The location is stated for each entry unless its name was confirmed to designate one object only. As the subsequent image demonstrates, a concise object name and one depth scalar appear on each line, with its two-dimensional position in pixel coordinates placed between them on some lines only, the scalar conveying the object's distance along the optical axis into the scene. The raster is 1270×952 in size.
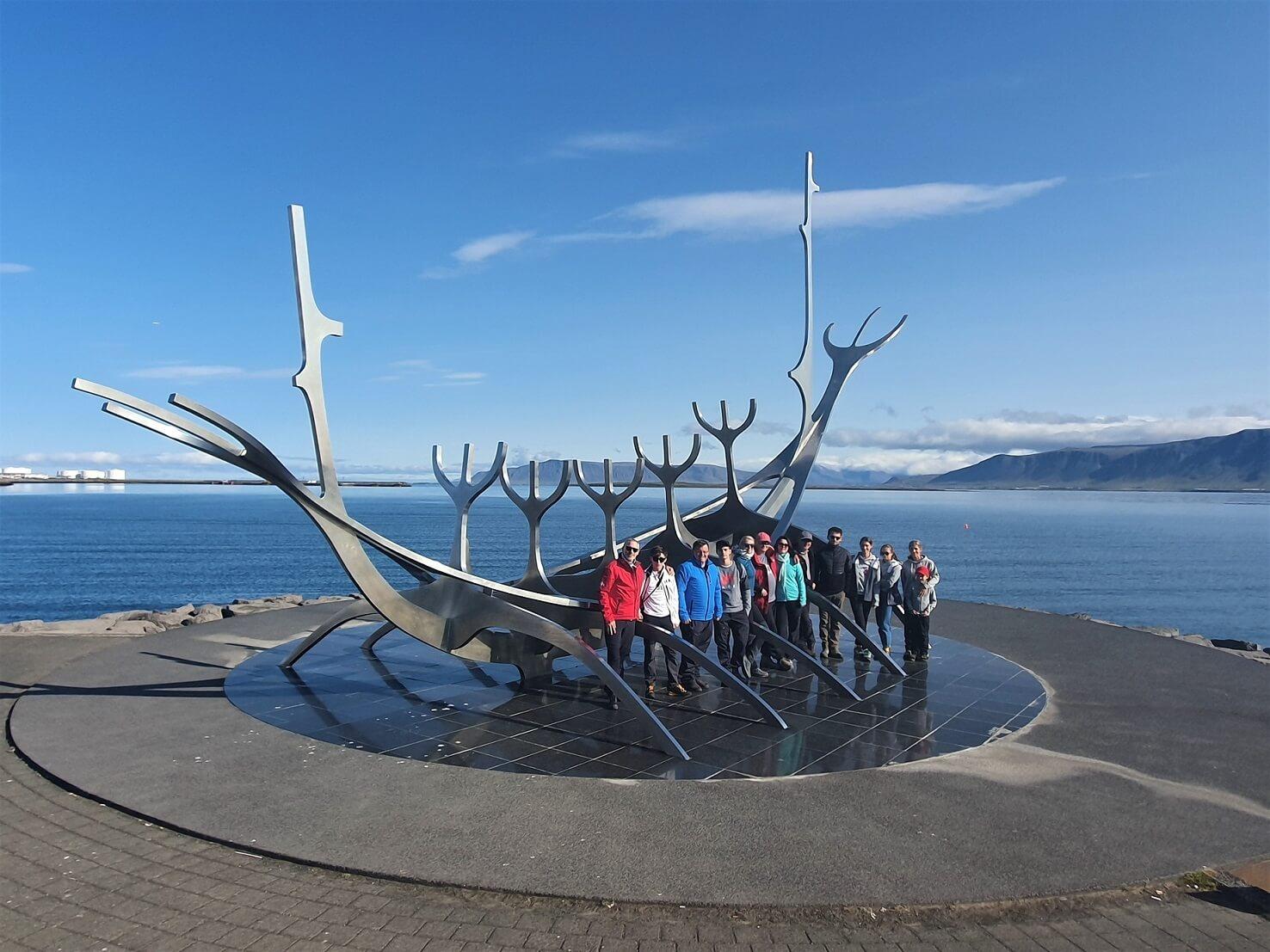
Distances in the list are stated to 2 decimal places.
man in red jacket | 9.90
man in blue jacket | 10.44
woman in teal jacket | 11.76
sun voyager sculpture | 8.77
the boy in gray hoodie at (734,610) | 10.66
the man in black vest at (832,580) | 13.07
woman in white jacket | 10.10
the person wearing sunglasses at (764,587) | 11.64
